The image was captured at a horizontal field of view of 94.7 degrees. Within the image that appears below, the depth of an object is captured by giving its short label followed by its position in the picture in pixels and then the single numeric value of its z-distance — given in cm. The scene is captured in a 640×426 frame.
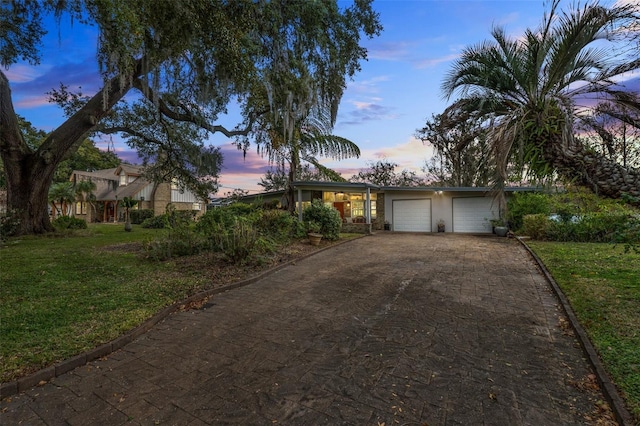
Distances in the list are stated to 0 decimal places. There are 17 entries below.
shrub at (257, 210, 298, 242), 1027
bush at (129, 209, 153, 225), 2586
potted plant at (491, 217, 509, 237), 1340
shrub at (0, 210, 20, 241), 1037
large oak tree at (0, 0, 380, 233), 519
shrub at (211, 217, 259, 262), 680
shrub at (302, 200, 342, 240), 1115
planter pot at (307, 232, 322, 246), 1031
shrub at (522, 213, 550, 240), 1131
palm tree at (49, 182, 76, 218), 2302
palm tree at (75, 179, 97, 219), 2520
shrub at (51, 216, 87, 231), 1427
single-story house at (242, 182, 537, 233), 1543
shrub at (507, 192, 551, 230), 1258
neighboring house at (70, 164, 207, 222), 2836
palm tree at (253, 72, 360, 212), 819
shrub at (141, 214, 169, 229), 2038
